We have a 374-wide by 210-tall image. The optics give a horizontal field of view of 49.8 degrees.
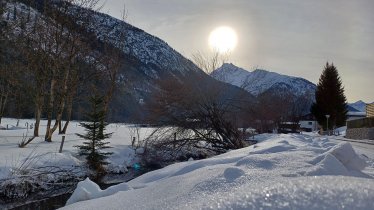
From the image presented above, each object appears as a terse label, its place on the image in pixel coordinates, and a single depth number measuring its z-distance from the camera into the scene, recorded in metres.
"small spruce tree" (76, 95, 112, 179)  19.63
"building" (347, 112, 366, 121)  98.61
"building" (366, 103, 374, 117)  43.22
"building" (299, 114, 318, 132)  87.80
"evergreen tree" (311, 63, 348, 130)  56.09
